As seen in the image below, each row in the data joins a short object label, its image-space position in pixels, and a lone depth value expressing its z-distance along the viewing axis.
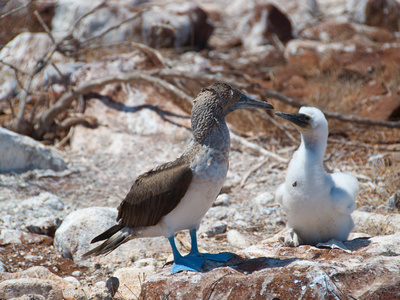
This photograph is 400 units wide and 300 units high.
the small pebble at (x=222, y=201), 11.16
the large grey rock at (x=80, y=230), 8.64
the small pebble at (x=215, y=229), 9.65
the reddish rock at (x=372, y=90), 17.60
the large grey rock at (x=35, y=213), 9.68
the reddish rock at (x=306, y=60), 22.21
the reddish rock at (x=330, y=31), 27.84
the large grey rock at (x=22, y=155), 12.09
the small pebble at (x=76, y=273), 8.06
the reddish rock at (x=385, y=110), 15.15
